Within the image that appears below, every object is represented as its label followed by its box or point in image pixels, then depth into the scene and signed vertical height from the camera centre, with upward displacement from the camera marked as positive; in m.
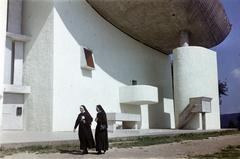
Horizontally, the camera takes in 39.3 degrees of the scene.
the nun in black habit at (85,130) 8.66 -0.33
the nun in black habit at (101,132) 8.53 -0.39
